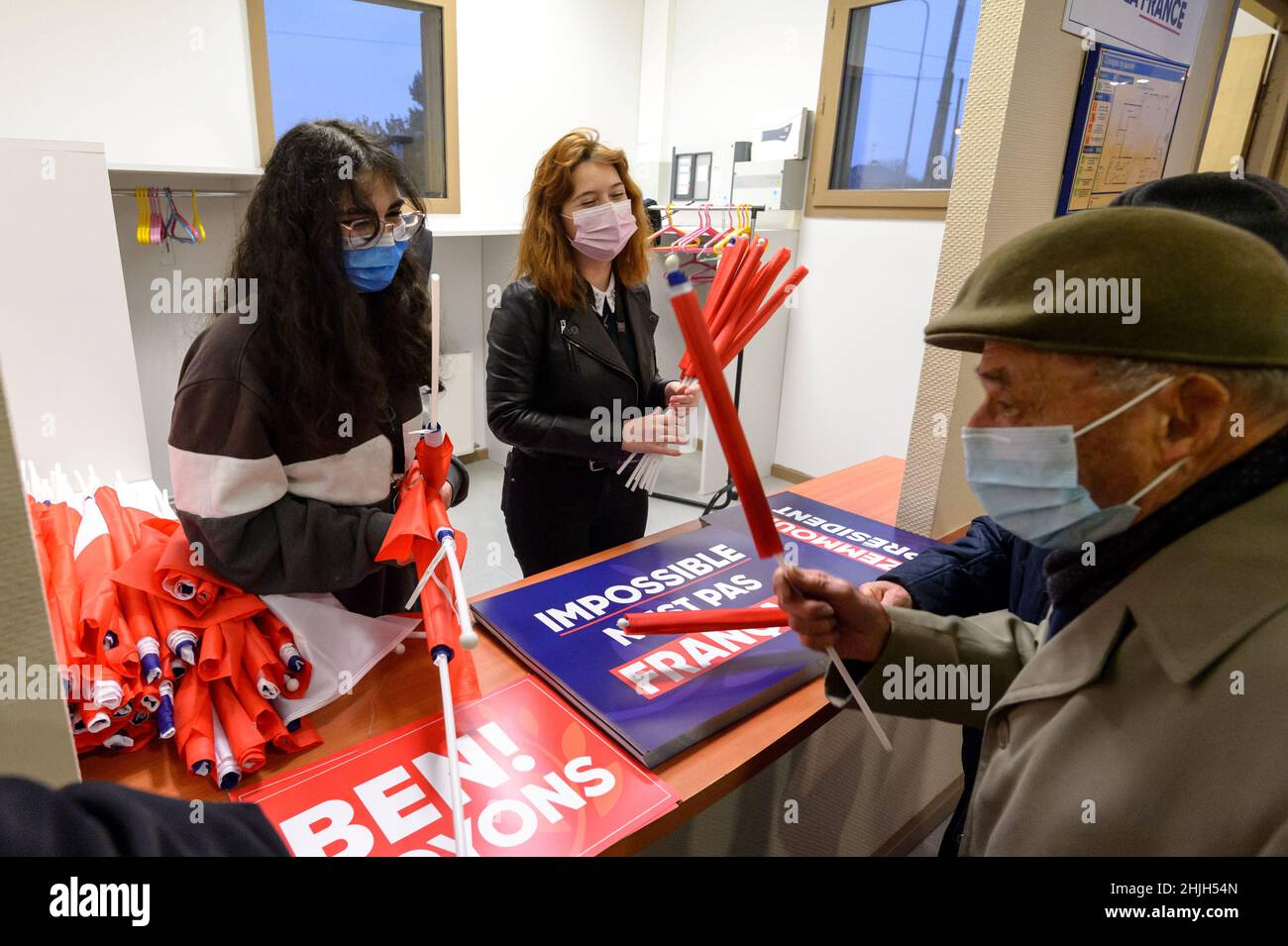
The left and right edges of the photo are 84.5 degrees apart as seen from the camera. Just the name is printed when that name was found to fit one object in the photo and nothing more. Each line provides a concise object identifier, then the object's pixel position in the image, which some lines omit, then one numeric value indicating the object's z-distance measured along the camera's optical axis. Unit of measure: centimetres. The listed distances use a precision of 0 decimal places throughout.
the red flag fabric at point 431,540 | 103
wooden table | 96
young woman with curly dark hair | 105
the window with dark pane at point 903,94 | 385
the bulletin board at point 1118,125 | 175
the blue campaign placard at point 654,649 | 114
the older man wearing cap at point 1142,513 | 68
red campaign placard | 90
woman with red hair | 184
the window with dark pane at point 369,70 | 370
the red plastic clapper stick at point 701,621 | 124
